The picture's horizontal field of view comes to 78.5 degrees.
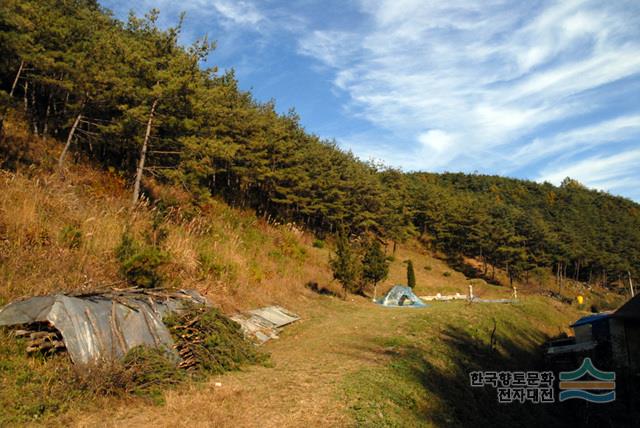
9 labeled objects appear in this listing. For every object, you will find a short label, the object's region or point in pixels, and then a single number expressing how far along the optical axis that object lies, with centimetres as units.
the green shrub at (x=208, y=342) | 527
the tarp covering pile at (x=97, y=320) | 420
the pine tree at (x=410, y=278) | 3095
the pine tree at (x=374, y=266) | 1838
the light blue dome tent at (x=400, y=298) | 1785
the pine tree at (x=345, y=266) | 1547
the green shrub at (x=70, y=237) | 652
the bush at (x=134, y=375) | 389
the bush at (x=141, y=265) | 636
